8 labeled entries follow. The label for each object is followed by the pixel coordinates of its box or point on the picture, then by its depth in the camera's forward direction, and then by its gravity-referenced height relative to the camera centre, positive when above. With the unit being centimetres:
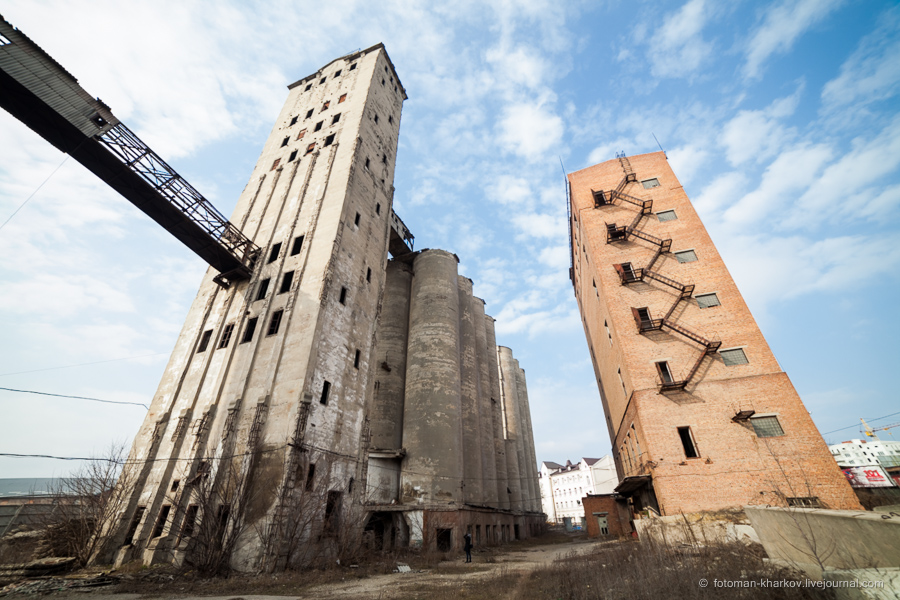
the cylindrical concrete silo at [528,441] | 5812 +1265
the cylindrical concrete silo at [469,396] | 3250 +1159
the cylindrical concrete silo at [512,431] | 4612 +1251
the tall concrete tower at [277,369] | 1723 +800
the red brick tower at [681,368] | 1764 +784
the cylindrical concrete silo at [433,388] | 2742 +1035
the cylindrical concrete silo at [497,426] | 4056 +1085
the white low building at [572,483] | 8131 +955
